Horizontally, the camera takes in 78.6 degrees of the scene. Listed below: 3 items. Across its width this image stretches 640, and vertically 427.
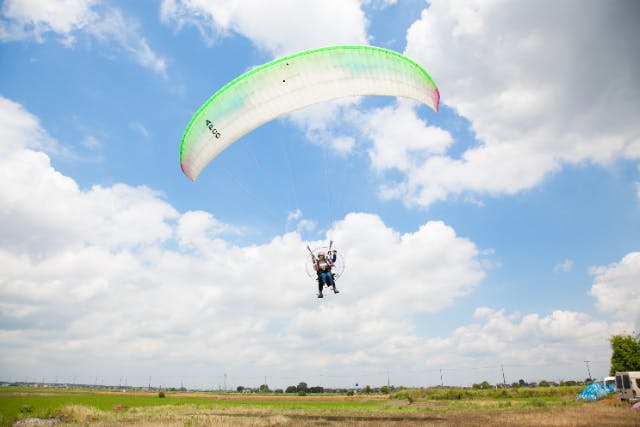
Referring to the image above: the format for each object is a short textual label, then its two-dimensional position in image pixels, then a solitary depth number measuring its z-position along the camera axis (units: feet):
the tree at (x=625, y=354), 134.62
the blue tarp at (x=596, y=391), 100.98
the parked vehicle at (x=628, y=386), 78.28
